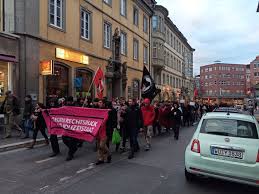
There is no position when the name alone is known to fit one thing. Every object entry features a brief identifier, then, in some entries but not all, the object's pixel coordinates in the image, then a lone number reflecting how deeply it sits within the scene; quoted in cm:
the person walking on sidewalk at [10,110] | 807
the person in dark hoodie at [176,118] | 939
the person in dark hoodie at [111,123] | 566
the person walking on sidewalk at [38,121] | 680
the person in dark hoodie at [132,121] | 638
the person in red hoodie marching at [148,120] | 732
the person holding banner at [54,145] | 616
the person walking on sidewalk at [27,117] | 804
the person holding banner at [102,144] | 550
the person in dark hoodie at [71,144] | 582
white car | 378
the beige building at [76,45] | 1012
